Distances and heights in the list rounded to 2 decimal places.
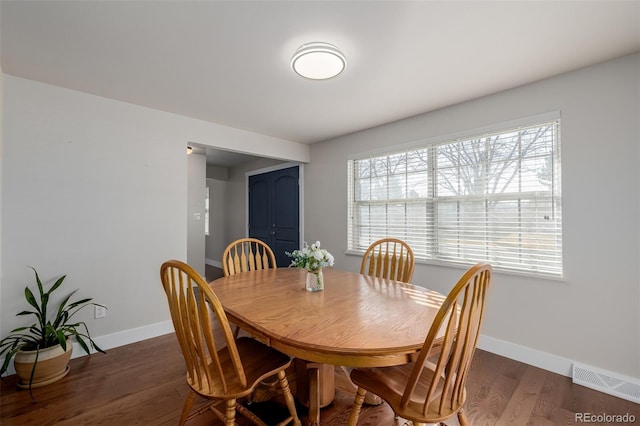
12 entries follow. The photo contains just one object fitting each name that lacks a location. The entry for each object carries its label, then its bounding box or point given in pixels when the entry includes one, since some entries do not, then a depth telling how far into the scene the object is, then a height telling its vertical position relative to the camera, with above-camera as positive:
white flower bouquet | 1.80 -0.27
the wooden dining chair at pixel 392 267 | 2.37 -0.45
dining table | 1.09 -0.49
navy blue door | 4.63 +0.09
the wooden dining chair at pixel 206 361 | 1.21 -0.67
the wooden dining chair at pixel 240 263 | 2.46 -0.44
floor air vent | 1.91 -1.17
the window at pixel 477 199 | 2.34 +0.15
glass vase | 1.85 -0.43
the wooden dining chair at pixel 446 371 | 1.04 -0.60
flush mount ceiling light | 1.79 +1.01
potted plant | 1.99 -0.95
